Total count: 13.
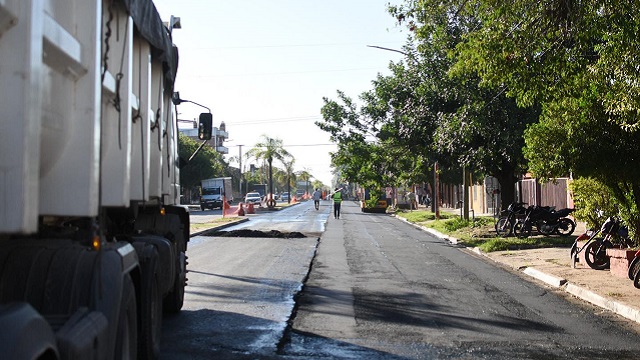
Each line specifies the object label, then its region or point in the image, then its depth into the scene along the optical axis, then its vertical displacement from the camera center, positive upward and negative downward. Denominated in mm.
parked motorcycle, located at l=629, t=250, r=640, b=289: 11305 -1033
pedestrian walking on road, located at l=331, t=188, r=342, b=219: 42156 +358
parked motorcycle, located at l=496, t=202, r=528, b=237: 23344 -359
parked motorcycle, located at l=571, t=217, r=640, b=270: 13812 -738
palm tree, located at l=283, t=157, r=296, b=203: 97294 +5772
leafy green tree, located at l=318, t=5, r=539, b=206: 21859 +2810
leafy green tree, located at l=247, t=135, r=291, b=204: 89875 +6727
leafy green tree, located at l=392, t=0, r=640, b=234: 9781 +1972
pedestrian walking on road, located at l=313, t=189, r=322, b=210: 60500 +782
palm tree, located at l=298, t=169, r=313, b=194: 148500 +6481
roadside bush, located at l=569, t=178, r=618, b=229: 14305 +76
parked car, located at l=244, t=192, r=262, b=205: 77531 +963
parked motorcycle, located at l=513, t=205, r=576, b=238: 22656 -506
